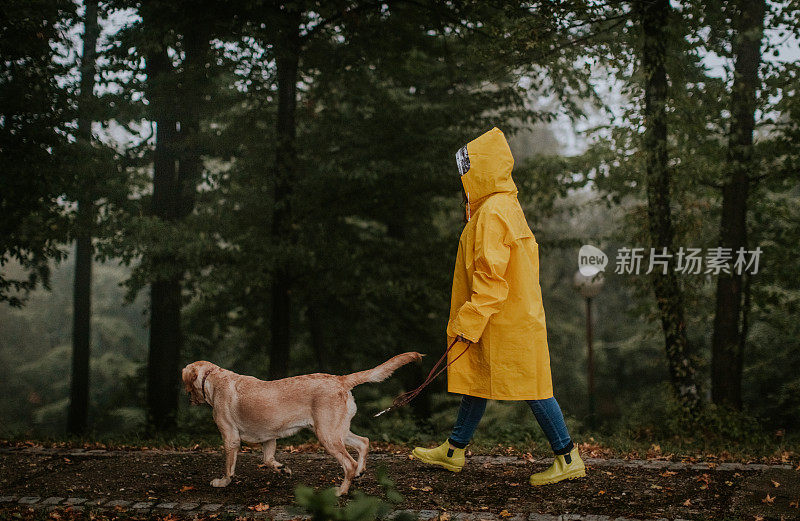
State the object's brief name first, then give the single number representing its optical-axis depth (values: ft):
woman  13.79
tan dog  13.64
